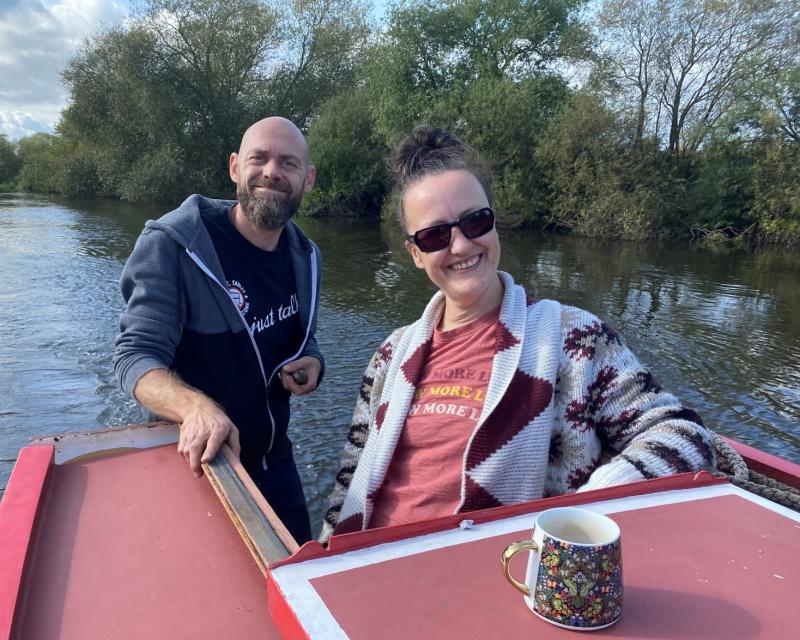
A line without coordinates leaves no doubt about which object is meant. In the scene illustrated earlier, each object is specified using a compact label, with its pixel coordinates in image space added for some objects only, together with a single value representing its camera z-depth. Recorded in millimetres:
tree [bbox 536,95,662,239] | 20000
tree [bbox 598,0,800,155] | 18406
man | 2277
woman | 1685
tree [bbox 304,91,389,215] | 26531
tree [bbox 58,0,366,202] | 28531
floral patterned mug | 917
